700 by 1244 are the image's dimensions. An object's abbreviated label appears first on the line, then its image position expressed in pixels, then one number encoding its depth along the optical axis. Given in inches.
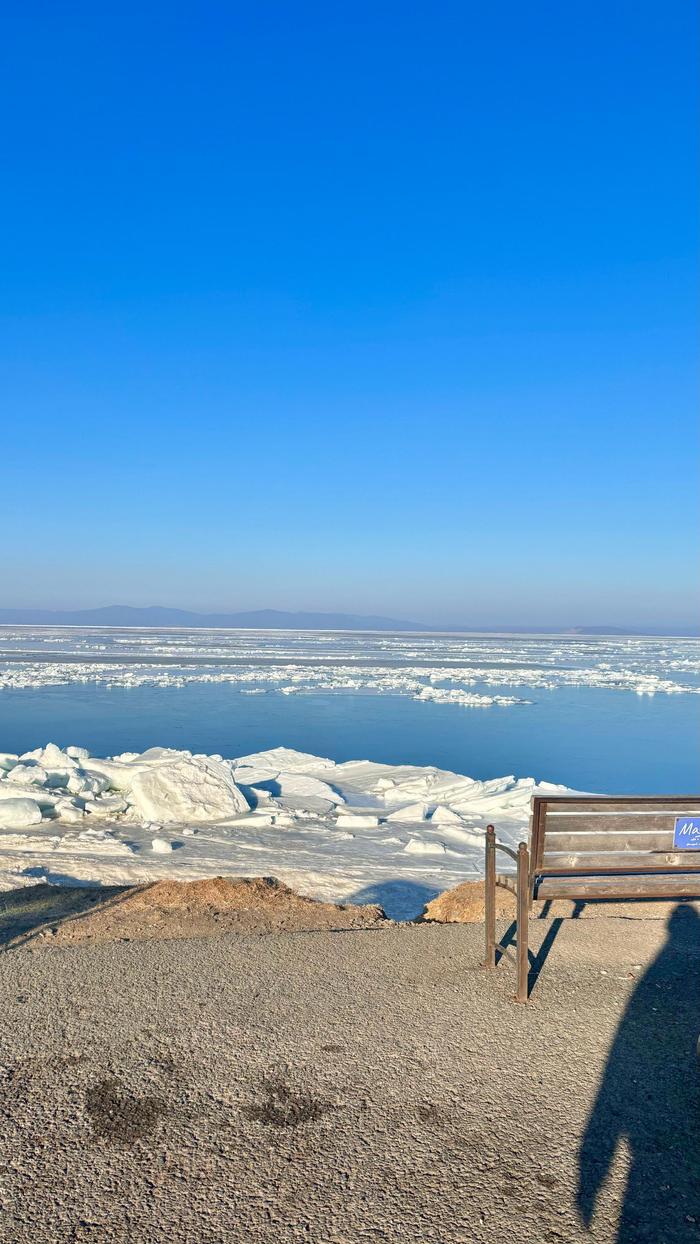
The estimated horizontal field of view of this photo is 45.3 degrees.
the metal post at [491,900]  202.5
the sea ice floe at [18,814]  458.3
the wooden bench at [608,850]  188.9
